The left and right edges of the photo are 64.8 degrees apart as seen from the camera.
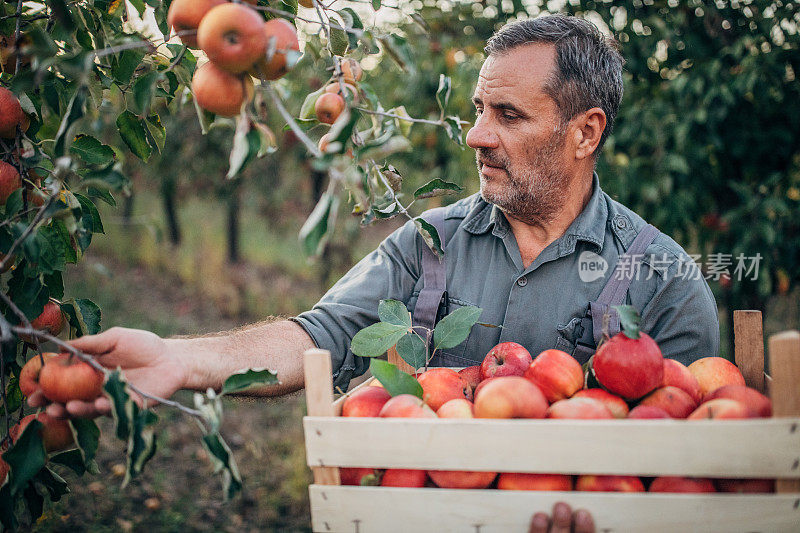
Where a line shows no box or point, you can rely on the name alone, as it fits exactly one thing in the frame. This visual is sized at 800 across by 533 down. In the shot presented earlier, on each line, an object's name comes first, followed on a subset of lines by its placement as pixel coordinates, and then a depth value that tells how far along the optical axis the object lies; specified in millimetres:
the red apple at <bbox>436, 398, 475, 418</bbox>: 1057
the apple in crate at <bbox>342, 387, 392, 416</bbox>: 1103
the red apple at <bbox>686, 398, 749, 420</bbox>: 922
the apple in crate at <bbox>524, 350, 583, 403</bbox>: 1122
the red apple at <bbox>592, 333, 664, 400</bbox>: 1051
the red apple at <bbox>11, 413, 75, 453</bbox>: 1031
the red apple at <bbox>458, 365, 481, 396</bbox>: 1364
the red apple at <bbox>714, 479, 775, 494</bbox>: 910
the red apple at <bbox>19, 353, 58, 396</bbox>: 1031
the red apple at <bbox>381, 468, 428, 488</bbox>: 997
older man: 1607
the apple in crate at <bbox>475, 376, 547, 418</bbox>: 1007
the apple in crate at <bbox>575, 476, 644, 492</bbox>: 937
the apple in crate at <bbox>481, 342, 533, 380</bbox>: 1266
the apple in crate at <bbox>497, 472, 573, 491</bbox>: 960
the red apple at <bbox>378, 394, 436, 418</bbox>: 1016
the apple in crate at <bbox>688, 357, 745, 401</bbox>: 1177
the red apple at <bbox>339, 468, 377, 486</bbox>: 1013
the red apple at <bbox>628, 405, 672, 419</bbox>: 972
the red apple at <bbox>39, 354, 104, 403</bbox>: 982
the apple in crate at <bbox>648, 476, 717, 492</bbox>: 913
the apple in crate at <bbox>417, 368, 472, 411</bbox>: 1165
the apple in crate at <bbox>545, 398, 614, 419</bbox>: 969
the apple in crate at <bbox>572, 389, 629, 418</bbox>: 1057
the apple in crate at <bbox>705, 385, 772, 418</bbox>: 942
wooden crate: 876
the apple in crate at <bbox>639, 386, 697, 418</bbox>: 1031
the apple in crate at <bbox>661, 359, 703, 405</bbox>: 1116
